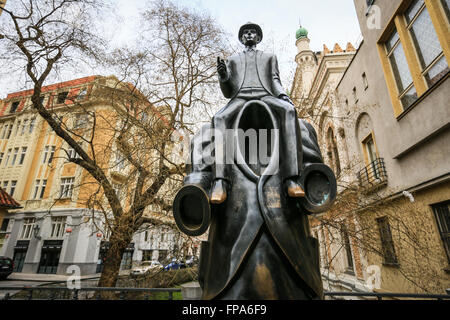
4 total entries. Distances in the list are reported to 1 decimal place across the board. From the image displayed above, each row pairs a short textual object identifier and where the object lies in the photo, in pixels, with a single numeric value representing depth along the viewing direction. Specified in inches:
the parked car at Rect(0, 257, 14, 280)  689.6
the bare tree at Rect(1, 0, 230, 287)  305.4
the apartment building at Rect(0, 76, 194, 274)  810.8
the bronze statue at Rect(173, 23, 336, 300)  76.0
